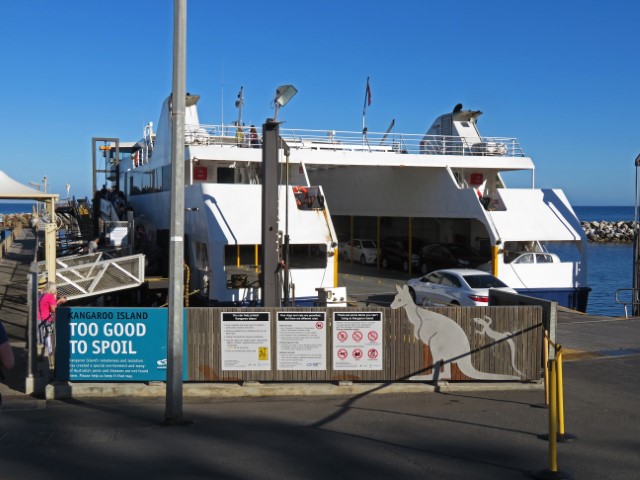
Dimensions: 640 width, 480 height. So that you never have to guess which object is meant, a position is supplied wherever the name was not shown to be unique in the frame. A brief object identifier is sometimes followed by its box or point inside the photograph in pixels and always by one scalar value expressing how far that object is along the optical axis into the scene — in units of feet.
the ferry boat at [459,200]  73.72
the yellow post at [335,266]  64.39
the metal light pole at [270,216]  47.32
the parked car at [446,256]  86.94
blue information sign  34.91
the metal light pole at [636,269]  74.43
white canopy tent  38.32
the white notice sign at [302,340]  35.55
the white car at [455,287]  59.06
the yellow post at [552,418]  22.27
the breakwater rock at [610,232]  312.71
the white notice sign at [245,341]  35.45
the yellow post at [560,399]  25.80
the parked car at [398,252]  95.81
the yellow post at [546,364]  32.53
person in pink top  38.40
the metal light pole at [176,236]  28.84
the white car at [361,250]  106.11
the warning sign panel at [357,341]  35.68
